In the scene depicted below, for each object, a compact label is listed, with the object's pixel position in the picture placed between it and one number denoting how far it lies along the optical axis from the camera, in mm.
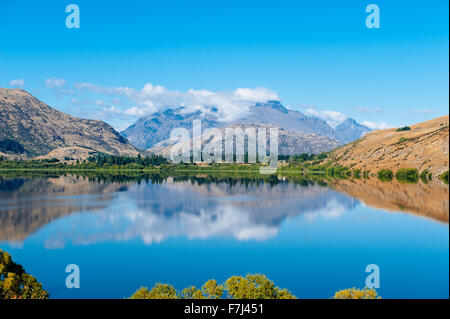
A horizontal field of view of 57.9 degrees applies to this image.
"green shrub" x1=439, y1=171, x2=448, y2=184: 147612
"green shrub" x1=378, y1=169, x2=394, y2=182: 175550
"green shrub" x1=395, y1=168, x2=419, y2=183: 166175
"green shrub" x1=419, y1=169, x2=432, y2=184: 155825
